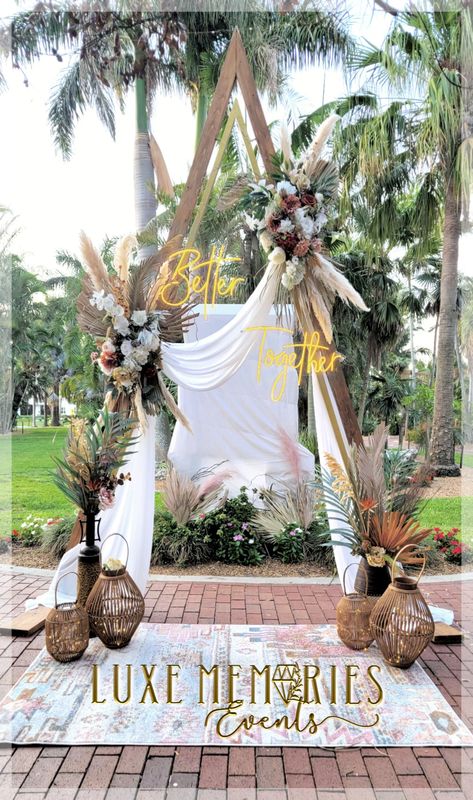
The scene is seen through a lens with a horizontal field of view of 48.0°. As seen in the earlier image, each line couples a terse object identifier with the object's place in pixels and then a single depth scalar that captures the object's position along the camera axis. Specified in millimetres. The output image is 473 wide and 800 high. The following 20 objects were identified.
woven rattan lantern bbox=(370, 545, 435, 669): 3039
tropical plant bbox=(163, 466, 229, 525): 5562
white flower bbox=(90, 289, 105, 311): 3527
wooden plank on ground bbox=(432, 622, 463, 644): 3596
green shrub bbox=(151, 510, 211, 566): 5180
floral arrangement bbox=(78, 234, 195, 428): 3562
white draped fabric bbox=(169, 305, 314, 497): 6500
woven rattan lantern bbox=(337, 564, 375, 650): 3252
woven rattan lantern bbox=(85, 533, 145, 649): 3203
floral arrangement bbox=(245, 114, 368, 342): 3590
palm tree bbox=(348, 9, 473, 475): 7621
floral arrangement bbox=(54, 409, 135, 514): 3377
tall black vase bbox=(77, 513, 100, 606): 3424
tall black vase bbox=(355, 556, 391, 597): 3451
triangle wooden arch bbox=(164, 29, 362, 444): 4012
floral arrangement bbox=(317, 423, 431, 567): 3414
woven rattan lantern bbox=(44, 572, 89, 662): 3062
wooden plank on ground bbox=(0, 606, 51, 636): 3580
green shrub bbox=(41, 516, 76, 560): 5461
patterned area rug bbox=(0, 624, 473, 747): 2555
